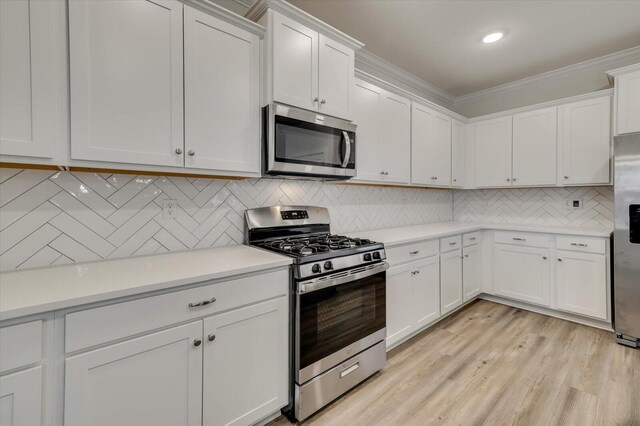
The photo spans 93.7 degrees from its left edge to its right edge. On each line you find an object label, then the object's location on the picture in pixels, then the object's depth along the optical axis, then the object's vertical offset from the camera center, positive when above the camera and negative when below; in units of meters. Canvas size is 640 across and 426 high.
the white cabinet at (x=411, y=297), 2.36 -0.71
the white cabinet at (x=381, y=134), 2.59 +0.74
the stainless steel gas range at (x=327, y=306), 1.67 -0.57
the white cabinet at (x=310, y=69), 1.88 +0.99
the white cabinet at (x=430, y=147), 3.16 +0.75
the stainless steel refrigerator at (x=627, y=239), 2.44 -0.20
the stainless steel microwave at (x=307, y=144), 1.86 +0.48
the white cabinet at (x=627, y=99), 2.66 +1.04
